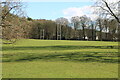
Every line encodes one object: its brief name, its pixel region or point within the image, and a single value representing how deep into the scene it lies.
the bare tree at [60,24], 91.94
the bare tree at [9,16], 14.80
